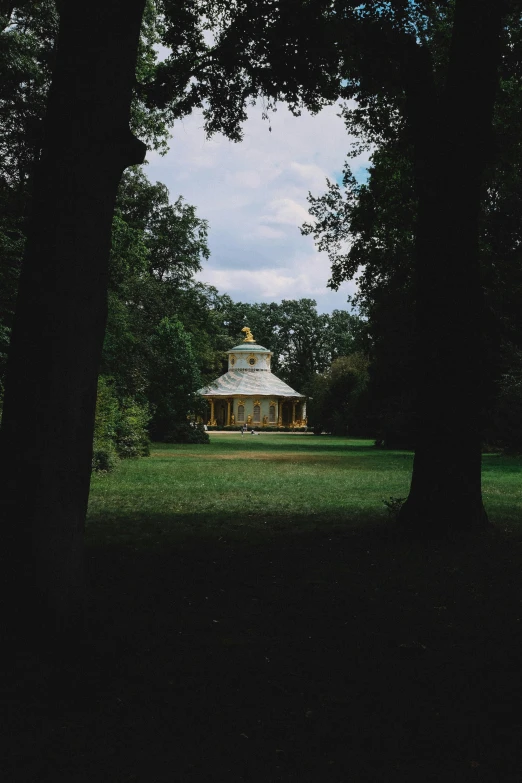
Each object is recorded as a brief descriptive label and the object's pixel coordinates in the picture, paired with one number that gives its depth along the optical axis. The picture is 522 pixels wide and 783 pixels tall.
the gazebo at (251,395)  68.62
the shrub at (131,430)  23.24
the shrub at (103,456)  17.36
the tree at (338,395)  55.27
